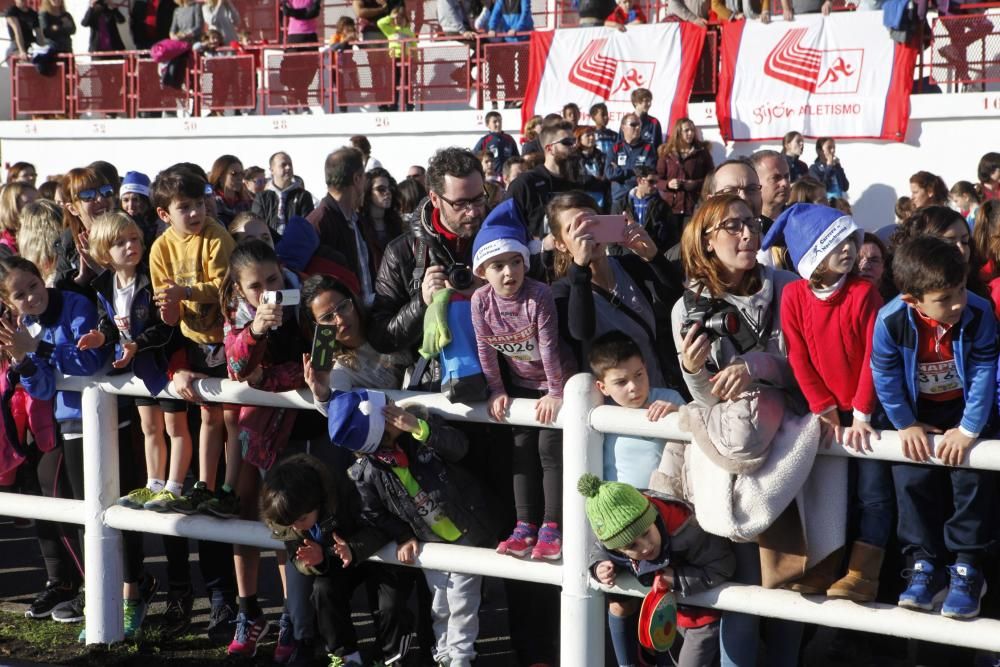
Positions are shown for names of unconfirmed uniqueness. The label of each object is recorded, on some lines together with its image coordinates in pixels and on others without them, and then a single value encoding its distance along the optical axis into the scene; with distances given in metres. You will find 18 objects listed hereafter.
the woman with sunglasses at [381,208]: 16.75
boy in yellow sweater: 10.08
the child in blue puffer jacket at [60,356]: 10.38
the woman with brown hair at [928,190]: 15.33
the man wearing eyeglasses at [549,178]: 13.62
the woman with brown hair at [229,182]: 19.19
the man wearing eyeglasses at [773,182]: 12.05
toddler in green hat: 7.57
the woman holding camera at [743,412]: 7.41
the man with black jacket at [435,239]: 9.70
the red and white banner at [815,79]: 29.58
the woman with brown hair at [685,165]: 23.61
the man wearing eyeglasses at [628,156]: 25.83
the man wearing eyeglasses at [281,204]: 19.92
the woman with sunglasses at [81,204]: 12.16
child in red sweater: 7.52
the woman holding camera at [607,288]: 8.65
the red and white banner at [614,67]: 32.06
